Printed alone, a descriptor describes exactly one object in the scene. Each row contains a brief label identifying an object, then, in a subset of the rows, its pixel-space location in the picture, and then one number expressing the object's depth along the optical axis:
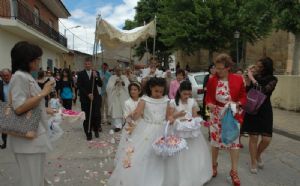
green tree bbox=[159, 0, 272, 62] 14.91
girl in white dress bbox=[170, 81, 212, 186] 2.97
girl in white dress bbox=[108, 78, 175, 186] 2.77
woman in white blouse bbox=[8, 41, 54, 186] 1.98
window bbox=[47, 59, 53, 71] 17.77
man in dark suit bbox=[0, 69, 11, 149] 4.63
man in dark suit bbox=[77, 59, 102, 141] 5.54
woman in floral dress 3.16
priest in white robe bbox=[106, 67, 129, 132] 6.38
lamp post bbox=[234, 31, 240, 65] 14.36
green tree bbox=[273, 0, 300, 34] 7.73
